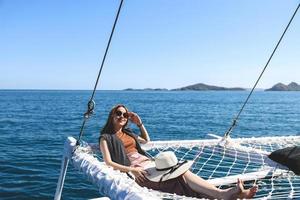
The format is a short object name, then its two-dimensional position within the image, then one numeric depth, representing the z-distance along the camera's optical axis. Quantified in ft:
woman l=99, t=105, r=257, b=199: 14.76
